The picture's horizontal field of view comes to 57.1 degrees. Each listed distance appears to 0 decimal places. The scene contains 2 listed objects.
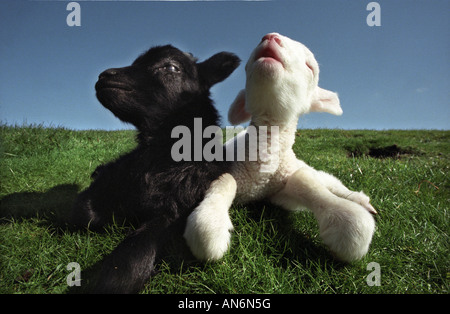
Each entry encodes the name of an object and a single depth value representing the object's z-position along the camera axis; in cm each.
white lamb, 52
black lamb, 54
